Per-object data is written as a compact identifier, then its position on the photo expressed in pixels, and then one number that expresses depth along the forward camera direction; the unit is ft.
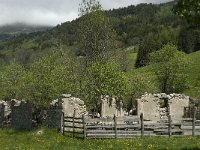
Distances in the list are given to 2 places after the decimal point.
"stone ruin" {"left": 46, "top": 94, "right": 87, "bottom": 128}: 90.28
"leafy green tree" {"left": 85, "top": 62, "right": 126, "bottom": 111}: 106.65
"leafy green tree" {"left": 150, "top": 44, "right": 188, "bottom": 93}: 164.45
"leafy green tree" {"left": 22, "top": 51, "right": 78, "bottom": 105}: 116.40
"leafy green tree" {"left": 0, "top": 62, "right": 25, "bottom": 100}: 176.57
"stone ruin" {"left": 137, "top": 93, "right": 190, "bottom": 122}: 106.52
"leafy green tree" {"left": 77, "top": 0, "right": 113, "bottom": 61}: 123.08
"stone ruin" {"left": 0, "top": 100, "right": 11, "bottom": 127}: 102.65
